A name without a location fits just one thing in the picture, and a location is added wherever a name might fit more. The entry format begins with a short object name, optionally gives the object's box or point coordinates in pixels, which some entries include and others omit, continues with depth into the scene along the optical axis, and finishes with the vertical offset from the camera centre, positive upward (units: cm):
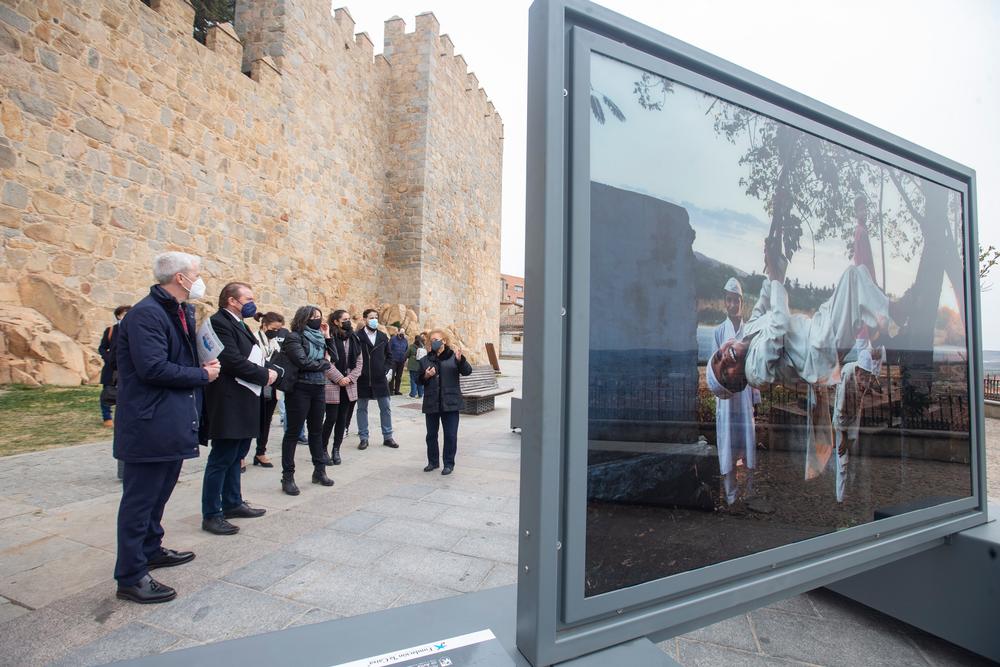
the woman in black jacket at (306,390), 451 -26
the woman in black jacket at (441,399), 536 -39
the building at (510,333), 4415 +294
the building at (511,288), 7388 +1234
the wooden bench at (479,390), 963 -54
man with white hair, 256 -29
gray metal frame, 112 +1
